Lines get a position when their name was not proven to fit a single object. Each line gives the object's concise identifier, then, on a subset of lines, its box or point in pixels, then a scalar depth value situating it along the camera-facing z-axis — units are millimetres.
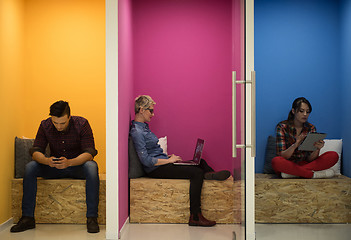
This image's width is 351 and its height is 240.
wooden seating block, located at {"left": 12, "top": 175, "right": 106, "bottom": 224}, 4246
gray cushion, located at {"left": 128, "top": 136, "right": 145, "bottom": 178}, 4457
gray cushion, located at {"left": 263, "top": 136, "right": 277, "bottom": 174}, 4879
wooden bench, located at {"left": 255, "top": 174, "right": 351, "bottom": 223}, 4258
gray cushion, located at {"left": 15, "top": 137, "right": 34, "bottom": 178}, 4441
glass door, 2328
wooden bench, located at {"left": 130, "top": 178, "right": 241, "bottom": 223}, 4363
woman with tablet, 4344
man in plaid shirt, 4078
